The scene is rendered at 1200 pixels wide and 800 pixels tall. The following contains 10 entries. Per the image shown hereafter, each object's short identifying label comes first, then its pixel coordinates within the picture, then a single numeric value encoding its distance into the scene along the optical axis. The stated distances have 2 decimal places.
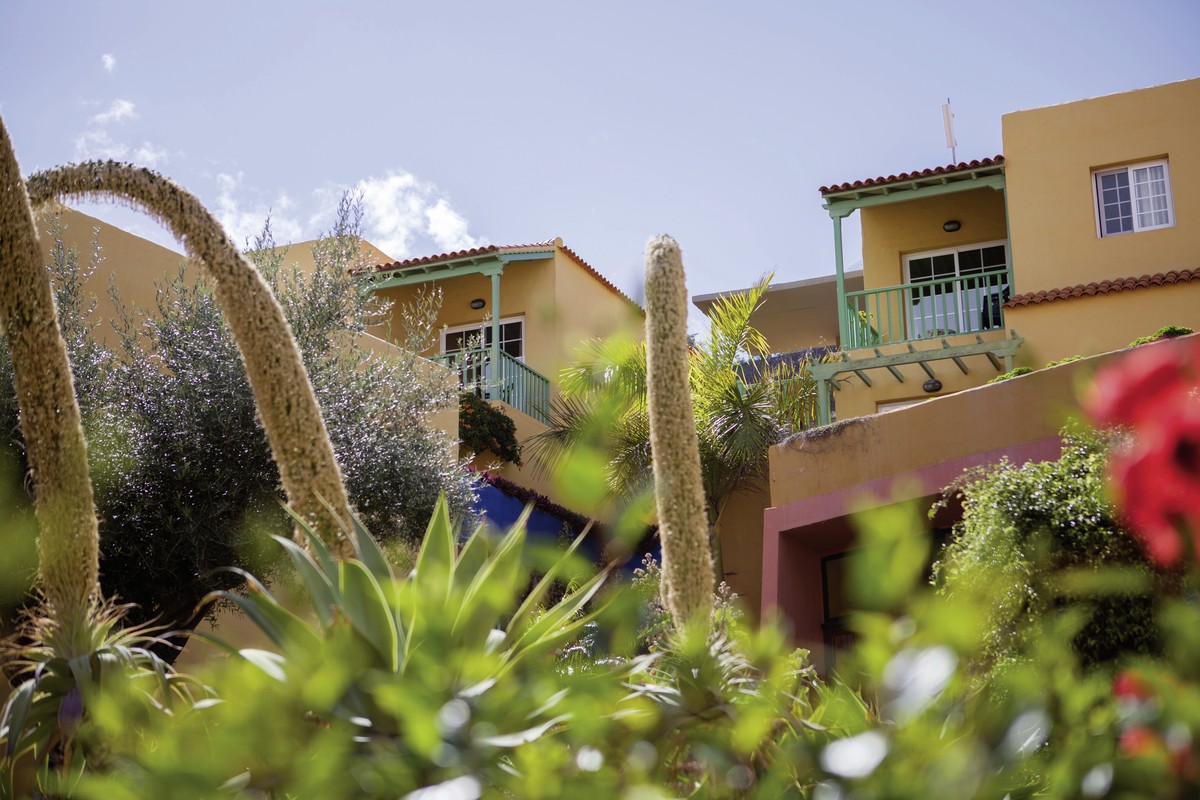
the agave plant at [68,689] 3.91
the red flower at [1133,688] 1.27
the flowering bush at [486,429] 16.94
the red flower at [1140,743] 1.20
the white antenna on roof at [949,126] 17.59
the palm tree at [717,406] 15.23
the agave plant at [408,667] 1.63
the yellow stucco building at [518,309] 19.19
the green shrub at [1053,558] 6.52
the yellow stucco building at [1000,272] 11.51
